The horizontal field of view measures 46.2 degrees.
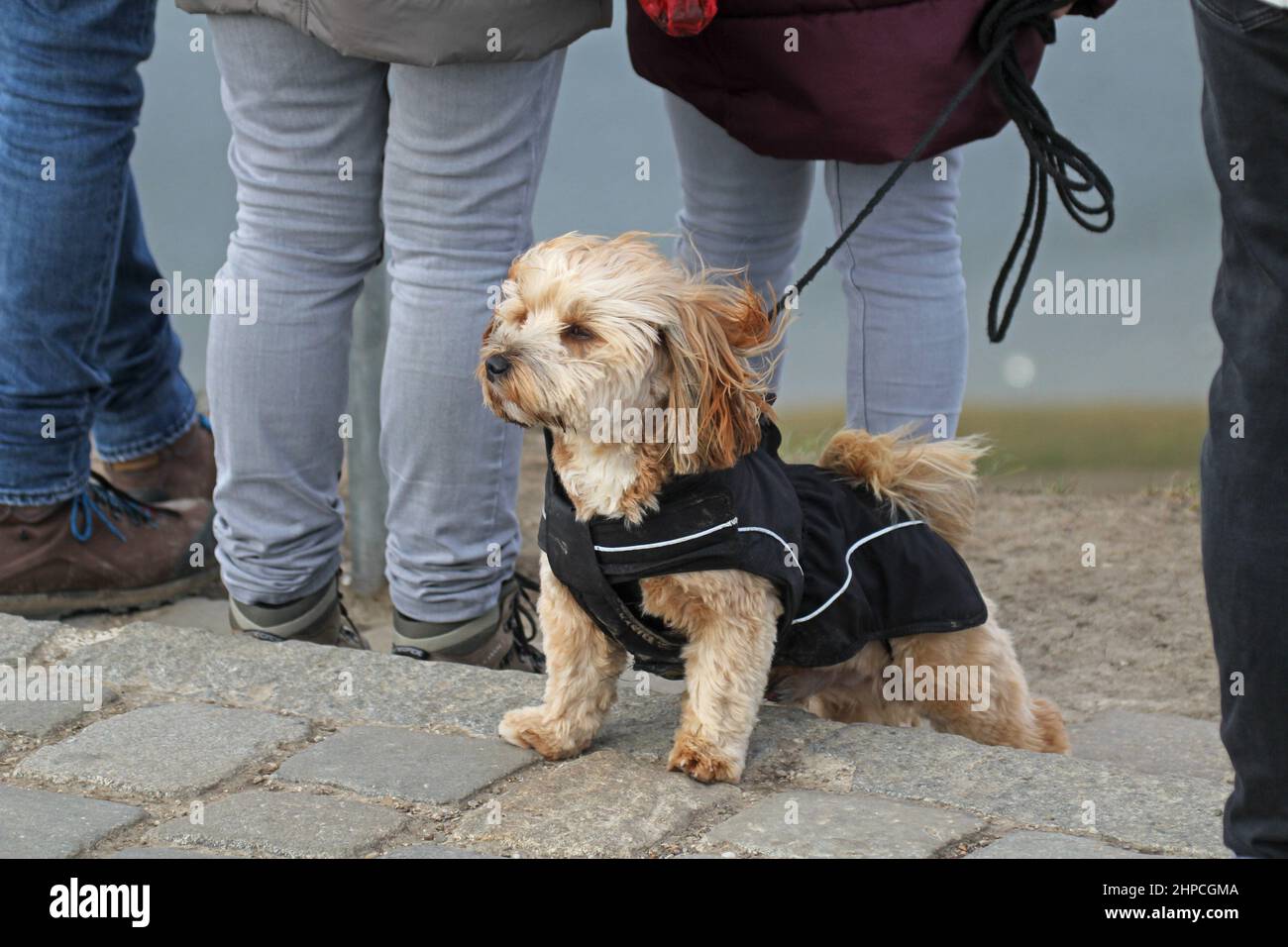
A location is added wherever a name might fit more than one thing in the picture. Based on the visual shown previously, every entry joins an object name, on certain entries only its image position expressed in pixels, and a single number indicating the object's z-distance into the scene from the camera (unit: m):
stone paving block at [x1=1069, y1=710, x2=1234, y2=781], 3.32
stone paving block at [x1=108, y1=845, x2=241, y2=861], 2.09
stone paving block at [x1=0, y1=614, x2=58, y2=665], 3.00
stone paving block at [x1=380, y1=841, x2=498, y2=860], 2.11
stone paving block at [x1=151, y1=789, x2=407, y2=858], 2.13
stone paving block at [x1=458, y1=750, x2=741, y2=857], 2.18
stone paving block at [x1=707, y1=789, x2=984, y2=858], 2.13
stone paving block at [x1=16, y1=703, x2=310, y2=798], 2.40
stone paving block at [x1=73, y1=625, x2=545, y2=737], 2.71
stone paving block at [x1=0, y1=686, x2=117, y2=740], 2.62
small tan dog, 2.38
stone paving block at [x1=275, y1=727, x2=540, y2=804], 2.37
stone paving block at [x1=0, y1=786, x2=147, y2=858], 2.12
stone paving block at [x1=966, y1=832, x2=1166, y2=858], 2.09
